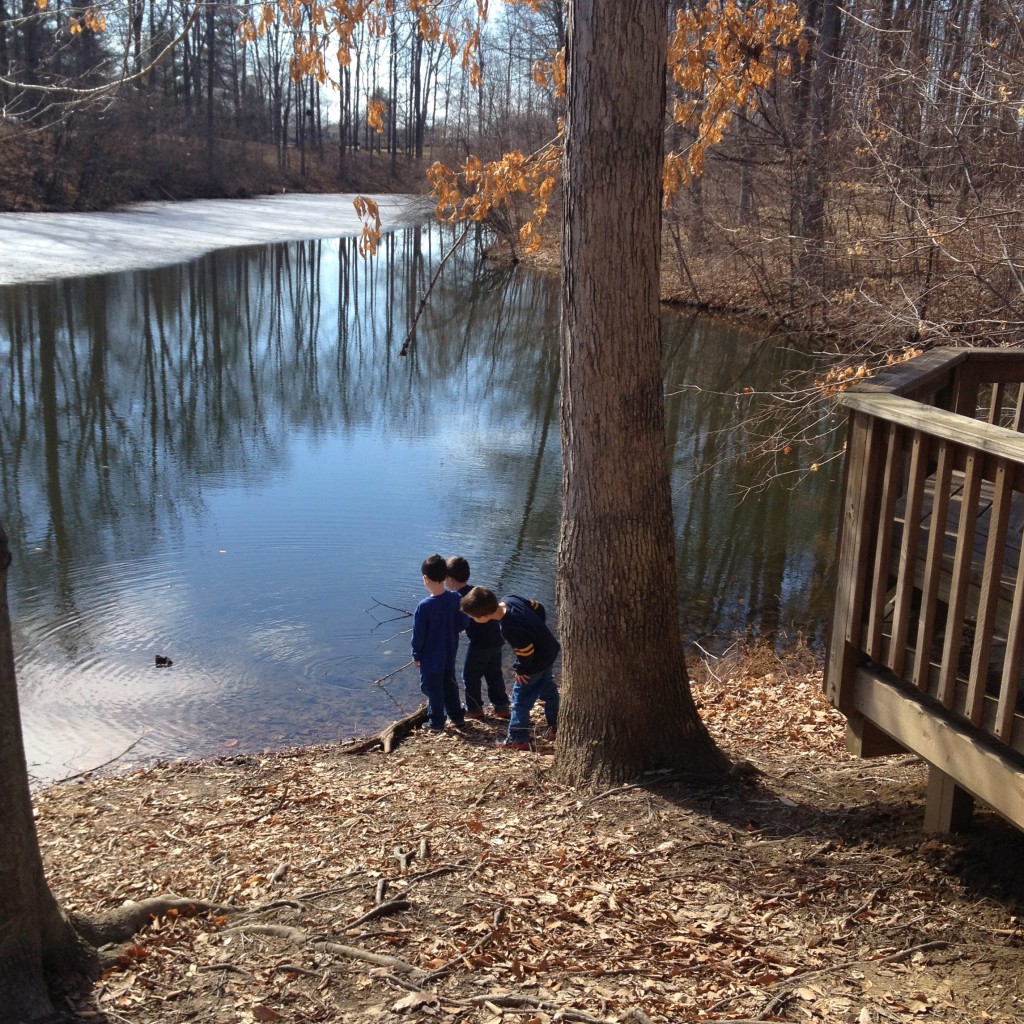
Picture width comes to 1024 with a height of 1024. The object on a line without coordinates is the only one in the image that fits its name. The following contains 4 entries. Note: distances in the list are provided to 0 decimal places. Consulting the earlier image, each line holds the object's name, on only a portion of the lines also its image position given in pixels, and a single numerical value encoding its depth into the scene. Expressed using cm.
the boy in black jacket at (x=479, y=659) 768
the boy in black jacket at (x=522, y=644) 671
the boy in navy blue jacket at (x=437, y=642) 747
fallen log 746
